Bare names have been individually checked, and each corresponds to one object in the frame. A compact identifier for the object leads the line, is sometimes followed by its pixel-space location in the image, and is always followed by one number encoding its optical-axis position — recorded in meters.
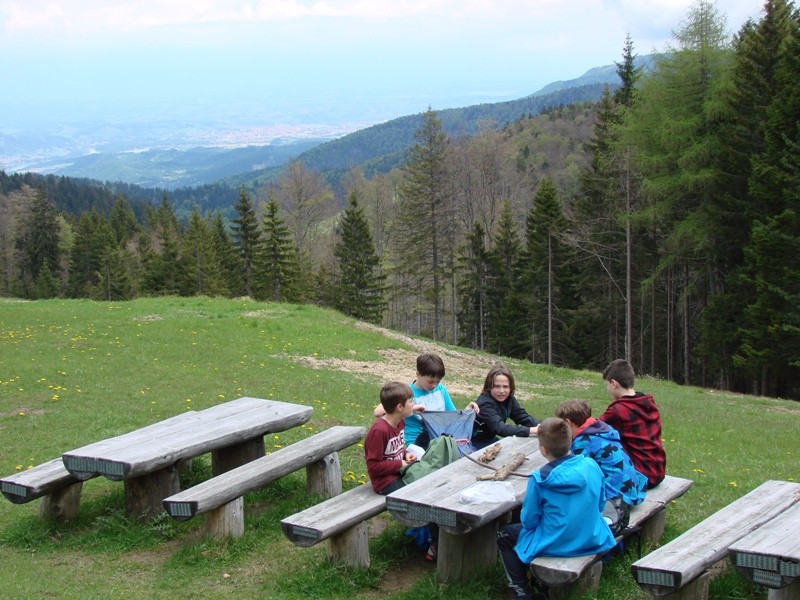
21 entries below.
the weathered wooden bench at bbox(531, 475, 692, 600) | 4.83
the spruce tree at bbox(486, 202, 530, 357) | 51.84
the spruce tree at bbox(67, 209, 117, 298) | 81.38
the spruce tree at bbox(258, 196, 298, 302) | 51.62
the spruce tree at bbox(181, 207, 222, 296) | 62.59
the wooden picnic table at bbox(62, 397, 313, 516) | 6.46
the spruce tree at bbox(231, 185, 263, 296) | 55.00
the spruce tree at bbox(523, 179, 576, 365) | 45.46
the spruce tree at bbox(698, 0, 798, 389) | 28.42
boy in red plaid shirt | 6.32
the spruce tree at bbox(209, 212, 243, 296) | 66.44
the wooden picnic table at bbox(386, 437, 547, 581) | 5.28
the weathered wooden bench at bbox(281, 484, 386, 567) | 5.61
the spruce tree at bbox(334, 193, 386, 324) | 55.06
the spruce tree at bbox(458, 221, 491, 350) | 54.66
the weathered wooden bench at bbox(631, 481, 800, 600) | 4.55
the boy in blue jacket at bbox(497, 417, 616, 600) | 5.04
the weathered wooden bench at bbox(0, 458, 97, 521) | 6.72
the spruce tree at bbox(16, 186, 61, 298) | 85.88
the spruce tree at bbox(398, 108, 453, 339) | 50.66
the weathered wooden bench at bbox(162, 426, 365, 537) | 6.07
